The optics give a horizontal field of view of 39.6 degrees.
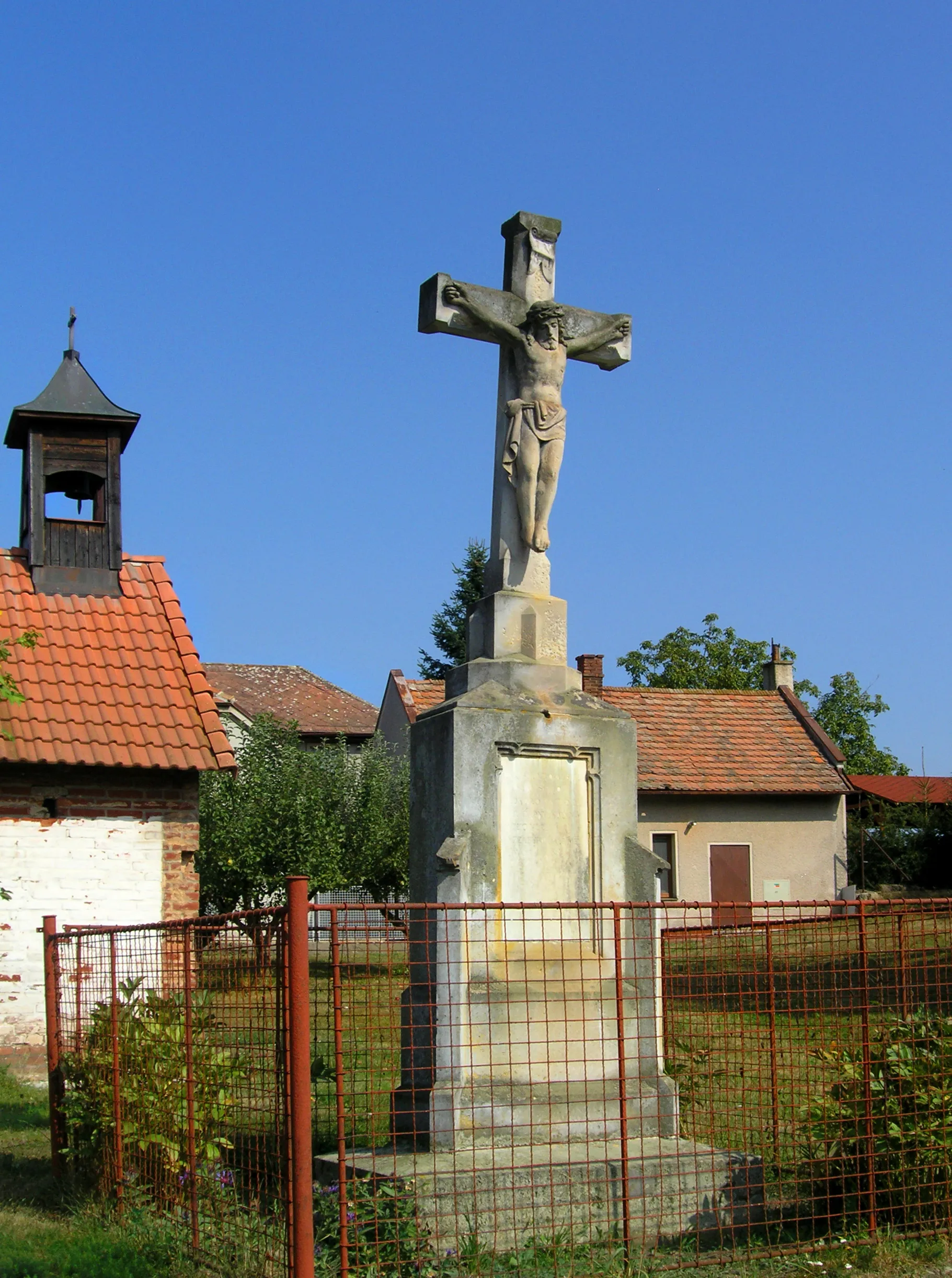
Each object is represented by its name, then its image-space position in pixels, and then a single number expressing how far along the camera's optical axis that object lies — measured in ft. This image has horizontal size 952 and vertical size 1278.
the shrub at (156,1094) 20.76
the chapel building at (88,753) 43.62
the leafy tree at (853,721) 168.55
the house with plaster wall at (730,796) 88.02
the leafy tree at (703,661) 163.84
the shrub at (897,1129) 19.69
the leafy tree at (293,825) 75.10
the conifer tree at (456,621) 126.93
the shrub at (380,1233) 16.37
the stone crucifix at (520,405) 23.68
